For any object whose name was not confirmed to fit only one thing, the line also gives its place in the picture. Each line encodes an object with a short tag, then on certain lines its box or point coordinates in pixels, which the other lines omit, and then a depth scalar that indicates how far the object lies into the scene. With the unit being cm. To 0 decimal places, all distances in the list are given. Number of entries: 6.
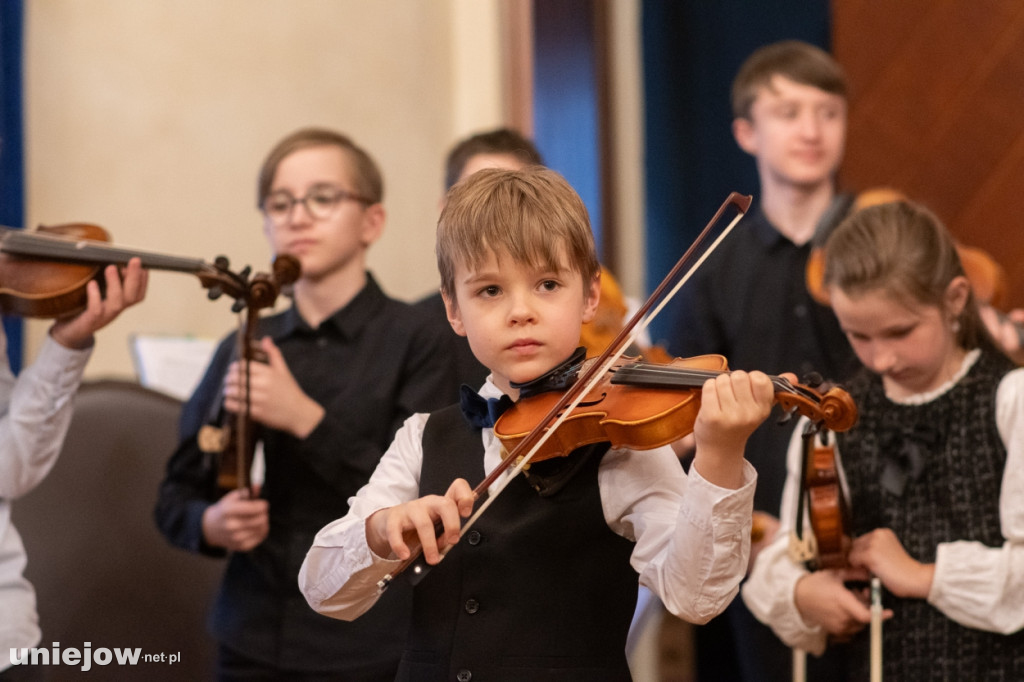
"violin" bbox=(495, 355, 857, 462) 385
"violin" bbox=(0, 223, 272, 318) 422
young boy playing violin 388
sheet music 514
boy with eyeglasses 427
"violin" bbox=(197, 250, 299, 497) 434
